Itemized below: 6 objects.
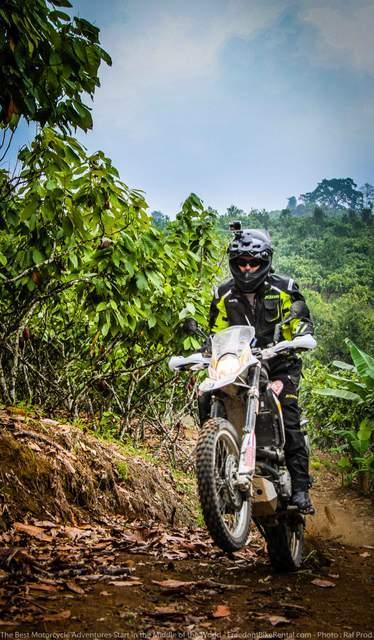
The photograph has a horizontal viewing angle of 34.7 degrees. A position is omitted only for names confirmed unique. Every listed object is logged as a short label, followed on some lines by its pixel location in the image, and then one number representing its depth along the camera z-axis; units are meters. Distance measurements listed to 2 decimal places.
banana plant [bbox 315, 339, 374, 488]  10.36
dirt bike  3.88
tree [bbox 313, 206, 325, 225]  86.06
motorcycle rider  4.90
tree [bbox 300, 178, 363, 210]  130.38
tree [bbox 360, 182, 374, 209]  131.15
